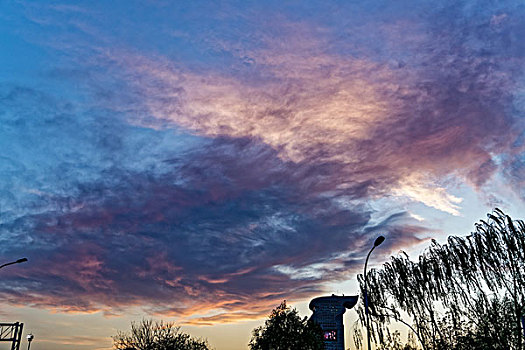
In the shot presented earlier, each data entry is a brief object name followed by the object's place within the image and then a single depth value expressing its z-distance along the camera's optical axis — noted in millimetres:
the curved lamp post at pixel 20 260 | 30873
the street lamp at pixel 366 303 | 24311
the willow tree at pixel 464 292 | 28578
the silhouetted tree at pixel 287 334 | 57819
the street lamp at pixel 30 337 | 40312
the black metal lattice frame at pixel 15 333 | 45250
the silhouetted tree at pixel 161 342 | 78812
